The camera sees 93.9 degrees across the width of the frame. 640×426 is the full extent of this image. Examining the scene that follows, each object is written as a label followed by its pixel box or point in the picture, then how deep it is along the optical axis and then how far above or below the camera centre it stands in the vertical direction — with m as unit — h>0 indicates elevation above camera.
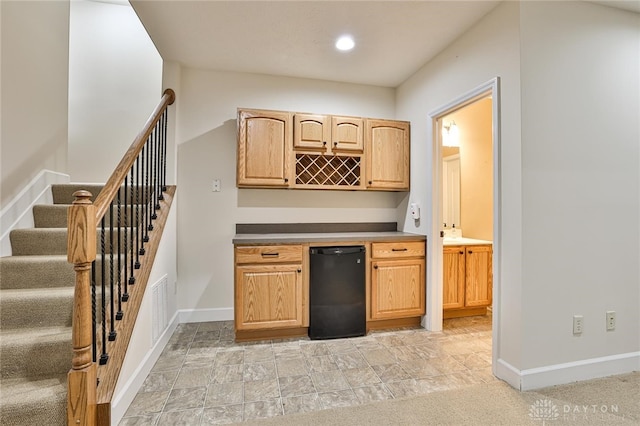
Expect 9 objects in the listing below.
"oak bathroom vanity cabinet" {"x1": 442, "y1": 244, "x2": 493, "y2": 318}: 3.20 -0.67
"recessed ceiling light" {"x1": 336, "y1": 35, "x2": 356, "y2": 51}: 2.55 +1.51
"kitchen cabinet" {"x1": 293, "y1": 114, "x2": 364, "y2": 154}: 3.00 +0.84
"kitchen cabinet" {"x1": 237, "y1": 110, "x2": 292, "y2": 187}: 2.88 +0.66
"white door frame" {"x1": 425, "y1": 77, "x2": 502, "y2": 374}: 2.08 +0.07
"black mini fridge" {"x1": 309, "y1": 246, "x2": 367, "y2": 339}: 2.74 -0.71
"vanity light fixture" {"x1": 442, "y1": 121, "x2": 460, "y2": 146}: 3.75 +1.03
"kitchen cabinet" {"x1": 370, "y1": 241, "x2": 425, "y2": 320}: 2.88 -0.63
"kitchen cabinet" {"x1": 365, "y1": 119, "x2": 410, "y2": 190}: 3.18 +0.67
